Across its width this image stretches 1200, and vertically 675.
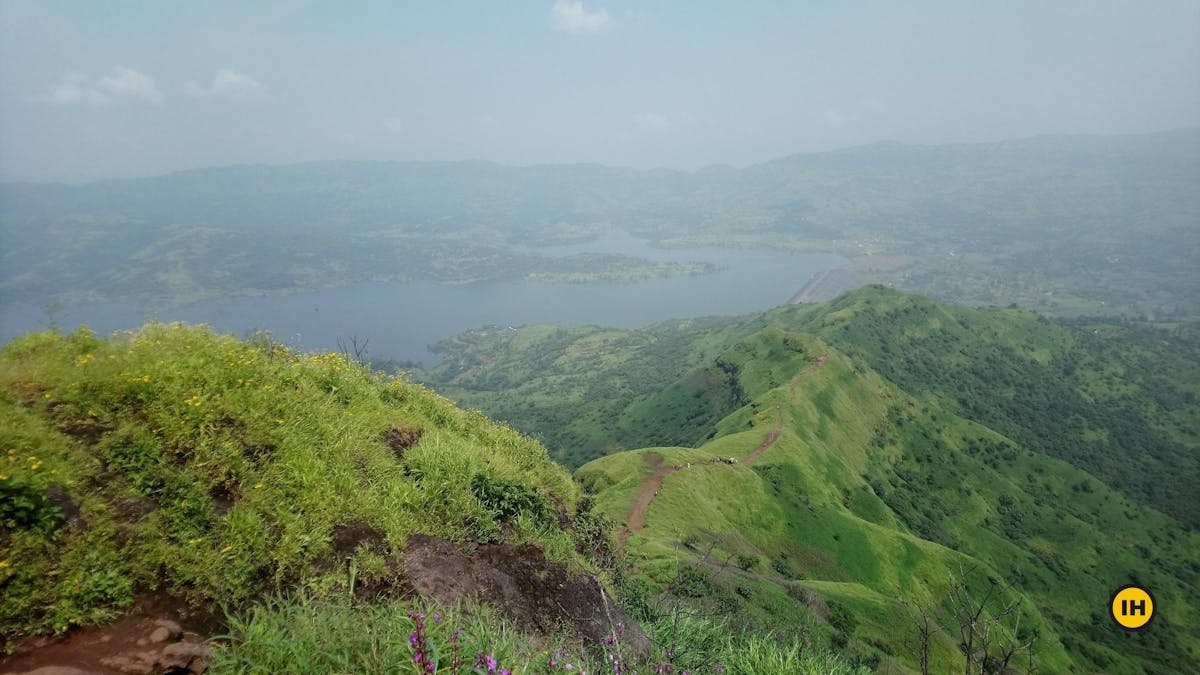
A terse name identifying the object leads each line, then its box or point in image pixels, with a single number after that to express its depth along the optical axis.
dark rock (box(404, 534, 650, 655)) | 7.93
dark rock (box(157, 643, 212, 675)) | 5.29
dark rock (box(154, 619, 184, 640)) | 5.70
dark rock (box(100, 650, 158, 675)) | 5.22
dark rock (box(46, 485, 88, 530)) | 6.20
